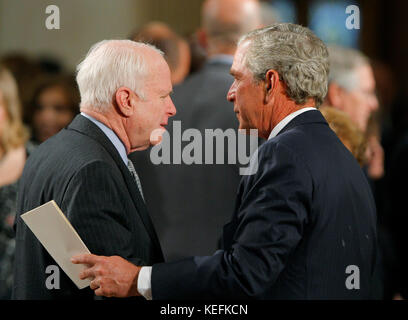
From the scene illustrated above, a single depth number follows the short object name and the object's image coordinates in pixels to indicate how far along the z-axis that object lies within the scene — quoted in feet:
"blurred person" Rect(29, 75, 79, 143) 15.70
